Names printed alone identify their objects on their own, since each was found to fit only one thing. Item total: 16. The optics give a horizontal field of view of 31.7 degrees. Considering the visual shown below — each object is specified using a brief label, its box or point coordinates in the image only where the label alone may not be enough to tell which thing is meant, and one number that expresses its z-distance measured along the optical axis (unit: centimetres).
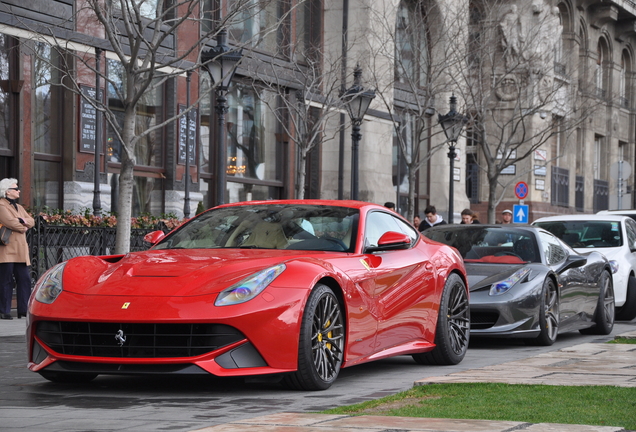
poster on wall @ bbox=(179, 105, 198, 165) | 2292
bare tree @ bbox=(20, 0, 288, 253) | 1324
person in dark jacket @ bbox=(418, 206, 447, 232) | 1998
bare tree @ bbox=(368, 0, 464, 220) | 2578
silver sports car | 1132
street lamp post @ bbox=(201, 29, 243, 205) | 1477
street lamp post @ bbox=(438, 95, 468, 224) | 2372
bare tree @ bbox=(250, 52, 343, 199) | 2350
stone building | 1911
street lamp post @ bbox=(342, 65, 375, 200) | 1936
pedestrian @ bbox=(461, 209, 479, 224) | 2041
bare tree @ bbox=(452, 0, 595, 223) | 2767
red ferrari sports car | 697
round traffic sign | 2988
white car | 1609
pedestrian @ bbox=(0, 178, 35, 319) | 1403
